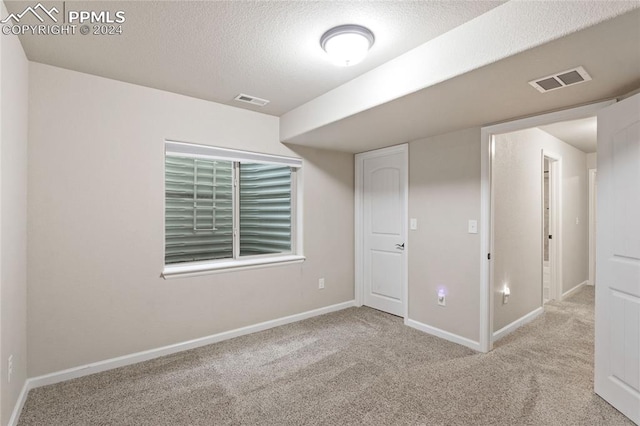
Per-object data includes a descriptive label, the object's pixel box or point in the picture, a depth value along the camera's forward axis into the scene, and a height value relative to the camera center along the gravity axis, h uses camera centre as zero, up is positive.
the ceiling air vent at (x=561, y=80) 1.84 +0.80
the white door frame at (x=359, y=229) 4.29 -0.21
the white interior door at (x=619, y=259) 1.92 -0.28
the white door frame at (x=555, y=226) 4.48 -0.16
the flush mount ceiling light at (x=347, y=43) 1.85 +1.00
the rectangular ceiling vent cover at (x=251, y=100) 2.95 +1.06
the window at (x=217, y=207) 3.23 +0.07
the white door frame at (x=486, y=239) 2.91 -0.23
